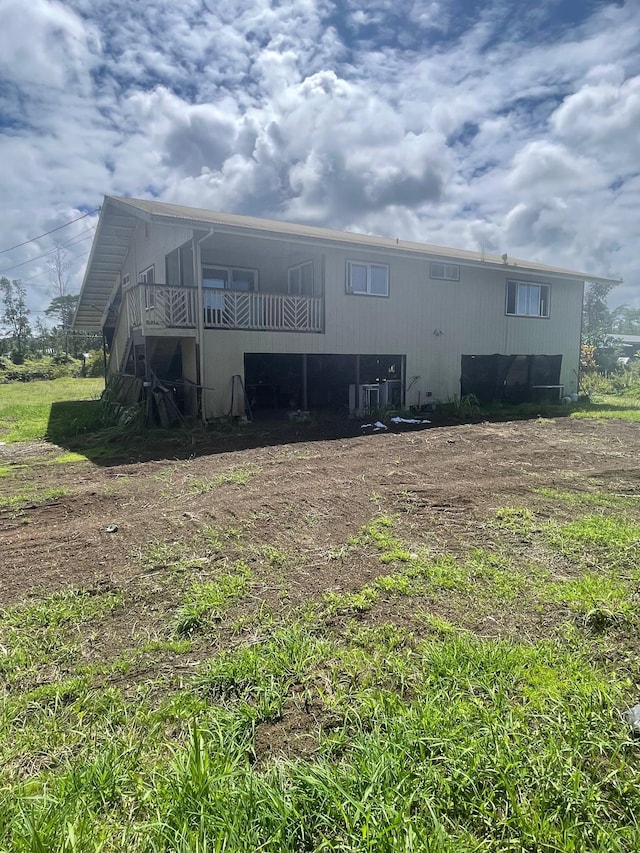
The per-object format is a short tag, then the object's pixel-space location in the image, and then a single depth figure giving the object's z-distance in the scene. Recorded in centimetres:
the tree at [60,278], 4581
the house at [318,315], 1151
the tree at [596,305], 5856
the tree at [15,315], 4456
